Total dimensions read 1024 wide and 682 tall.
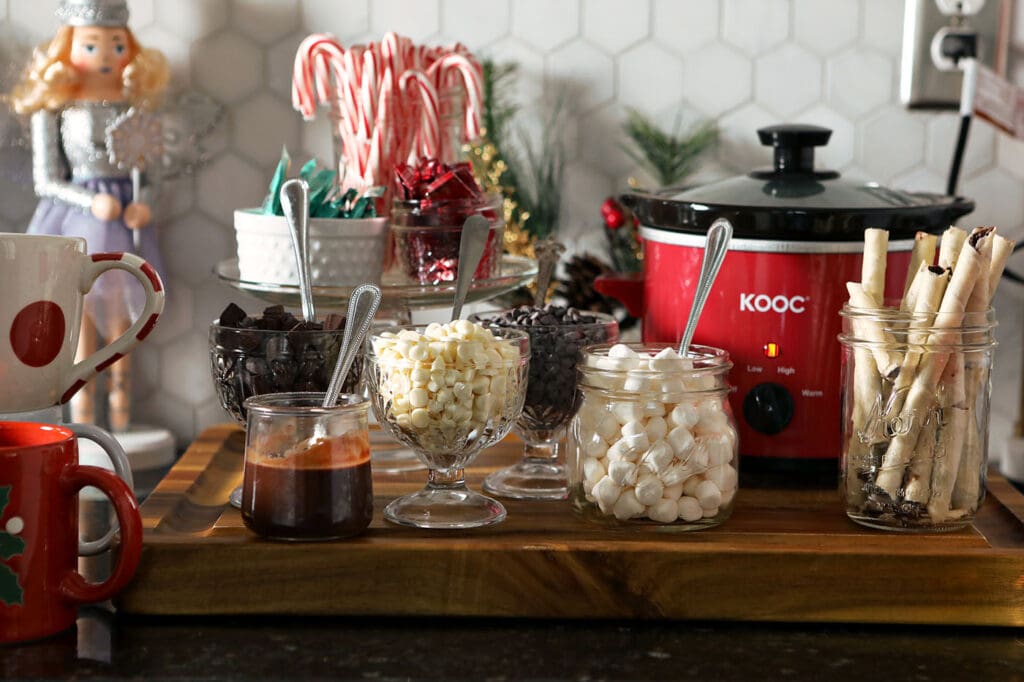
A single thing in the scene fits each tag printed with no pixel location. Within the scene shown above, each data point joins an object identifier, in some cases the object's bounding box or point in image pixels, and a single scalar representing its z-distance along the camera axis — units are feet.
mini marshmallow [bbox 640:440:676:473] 4.23
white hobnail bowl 4.72
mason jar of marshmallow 4.25
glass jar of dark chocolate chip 4.58
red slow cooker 4.57
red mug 3.97
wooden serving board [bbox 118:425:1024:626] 4.15
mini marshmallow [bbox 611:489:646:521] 4.27
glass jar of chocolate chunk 4.41
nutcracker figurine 5.92
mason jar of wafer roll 4.26
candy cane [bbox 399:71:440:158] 5.11
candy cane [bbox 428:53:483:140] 5.21
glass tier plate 4.75
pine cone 5.87
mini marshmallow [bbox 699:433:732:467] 4.27
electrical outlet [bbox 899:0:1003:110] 6.01
